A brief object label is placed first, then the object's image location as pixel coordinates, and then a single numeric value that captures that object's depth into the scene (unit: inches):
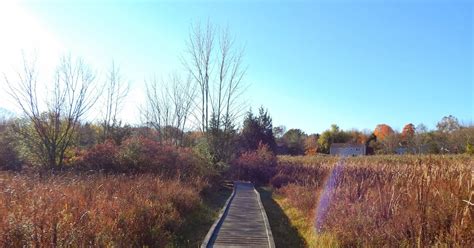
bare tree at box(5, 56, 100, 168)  737.6
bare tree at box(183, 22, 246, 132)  1096.2
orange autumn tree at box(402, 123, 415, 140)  2723.9
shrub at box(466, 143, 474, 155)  1608.3
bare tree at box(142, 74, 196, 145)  1274.6
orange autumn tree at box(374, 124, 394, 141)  4296.8
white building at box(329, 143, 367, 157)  3166.8
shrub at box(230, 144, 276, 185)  1105.9
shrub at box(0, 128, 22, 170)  782.5
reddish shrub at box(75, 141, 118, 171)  705.6
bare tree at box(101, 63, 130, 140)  1054.1
